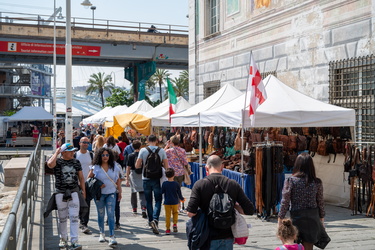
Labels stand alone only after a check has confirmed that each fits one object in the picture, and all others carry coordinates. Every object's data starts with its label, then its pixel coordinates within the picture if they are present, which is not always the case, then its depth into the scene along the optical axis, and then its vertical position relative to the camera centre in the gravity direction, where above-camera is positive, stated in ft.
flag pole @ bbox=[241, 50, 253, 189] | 34.47 +0.27
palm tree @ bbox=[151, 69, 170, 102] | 240.32 +26.01
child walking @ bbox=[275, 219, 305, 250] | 14.93 -3.28
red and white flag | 33.27 +2.68
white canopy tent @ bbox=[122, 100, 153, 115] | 76.81 +3.42
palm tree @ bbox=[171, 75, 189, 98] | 235.61 +21.15
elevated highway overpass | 100.07 +18.86
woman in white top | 27.04 -2.82
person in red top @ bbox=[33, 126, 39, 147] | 133.59 -1.58
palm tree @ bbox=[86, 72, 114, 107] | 270.05 +25.51
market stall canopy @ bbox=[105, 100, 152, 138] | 59.88 +1.17
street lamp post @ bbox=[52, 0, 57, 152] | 95.69 +6.08
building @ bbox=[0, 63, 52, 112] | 195.62 +17.94
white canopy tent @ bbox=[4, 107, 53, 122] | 130.99 +3.87
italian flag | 54.29 +3.51
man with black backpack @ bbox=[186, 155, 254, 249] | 17.15 -2.68
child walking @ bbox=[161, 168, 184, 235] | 28.86 -3.96
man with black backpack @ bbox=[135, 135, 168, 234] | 30.48 -2.64
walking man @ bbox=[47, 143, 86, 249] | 25.00 -3.05
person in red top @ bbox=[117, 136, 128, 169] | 47.53 -1.73
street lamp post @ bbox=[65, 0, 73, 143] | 51.38 +5.74
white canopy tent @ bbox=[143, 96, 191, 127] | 59.93 +2.18
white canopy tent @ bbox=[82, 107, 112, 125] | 92.89 +2.14
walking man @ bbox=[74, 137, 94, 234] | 31.14 -1.75
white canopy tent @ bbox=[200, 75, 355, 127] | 34.19 +1.09
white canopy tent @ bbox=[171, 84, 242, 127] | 43.37 +2.16
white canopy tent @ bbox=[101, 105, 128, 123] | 88.10 +3.10
